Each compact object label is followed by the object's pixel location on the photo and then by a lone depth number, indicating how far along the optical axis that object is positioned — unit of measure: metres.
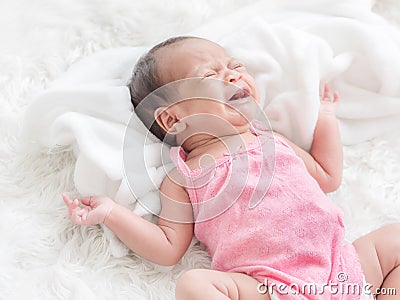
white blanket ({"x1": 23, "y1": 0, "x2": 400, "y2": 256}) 1.44
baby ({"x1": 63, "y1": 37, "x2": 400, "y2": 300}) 1.31
